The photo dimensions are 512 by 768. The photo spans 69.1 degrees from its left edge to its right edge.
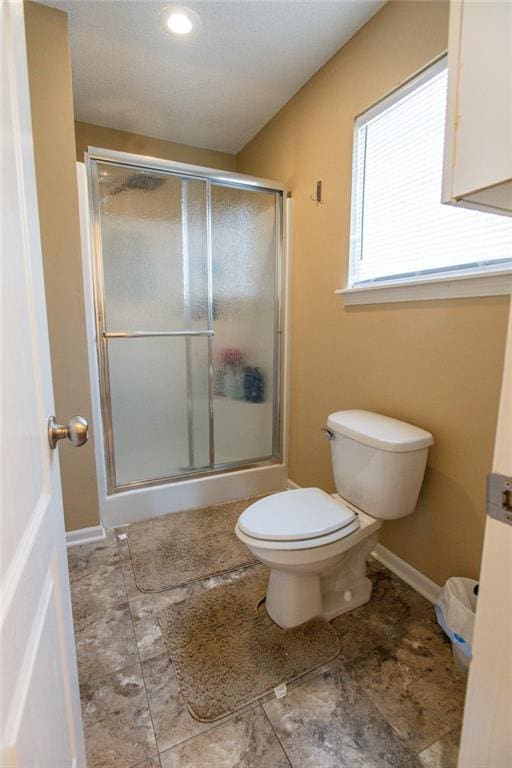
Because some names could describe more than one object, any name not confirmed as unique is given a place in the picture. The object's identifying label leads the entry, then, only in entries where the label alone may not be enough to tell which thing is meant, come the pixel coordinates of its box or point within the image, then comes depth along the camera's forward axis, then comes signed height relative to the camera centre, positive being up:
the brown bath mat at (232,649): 1.16 -1.13
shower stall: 1.99 -0.03
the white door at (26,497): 0.44 -0.26
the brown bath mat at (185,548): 1.71 -1.13
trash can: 1.17 -0.93
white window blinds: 1.29 +0.48
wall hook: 2.01 +0.71
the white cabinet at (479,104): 0.58 +0.37
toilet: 1.29 -0.70
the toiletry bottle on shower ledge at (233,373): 2.39 -0.30
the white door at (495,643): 0.57 -0.52
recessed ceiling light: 1.58 +1.32
